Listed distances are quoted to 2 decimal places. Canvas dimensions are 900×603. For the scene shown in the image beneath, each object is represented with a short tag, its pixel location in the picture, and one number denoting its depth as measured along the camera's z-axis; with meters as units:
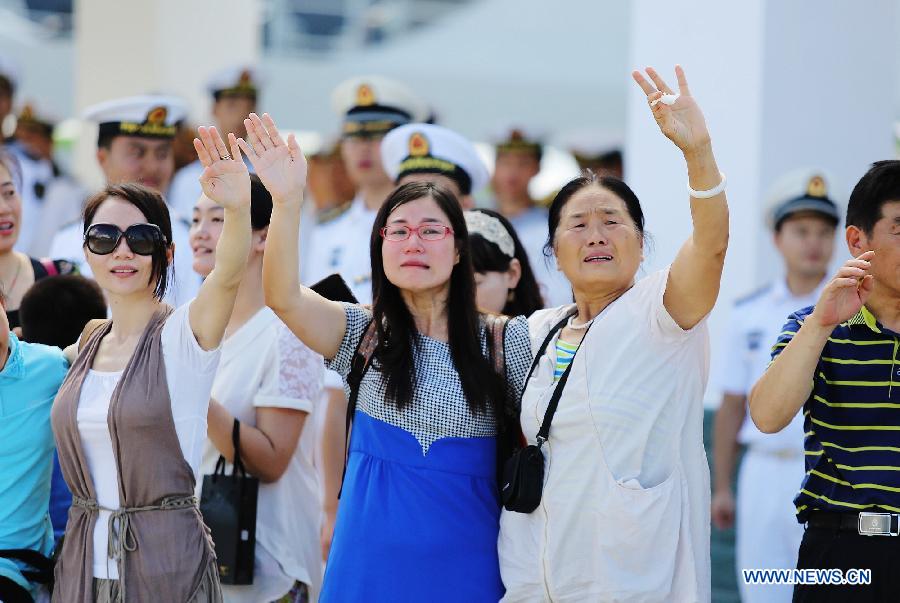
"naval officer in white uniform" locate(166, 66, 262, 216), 14.69
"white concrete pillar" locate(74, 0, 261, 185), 19.56
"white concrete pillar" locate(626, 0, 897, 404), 11.55
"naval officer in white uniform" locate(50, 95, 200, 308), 11.30
